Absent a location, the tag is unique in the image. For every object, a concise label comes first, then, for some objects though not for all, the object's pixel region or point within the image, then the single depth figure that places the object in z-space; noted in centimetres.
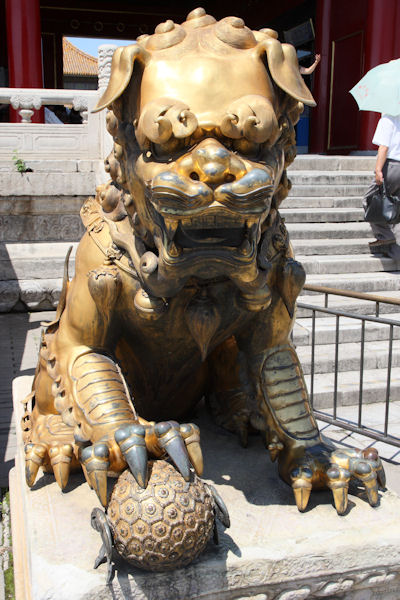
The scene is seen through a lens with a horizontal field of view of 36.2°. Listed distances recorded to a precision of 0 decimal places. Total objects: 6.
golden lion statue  136
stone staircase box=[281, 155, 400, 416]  457
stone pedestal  141
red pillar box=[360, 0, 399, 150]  1011
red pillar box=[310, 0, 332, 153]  1209
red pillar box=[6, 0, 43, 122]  1002
